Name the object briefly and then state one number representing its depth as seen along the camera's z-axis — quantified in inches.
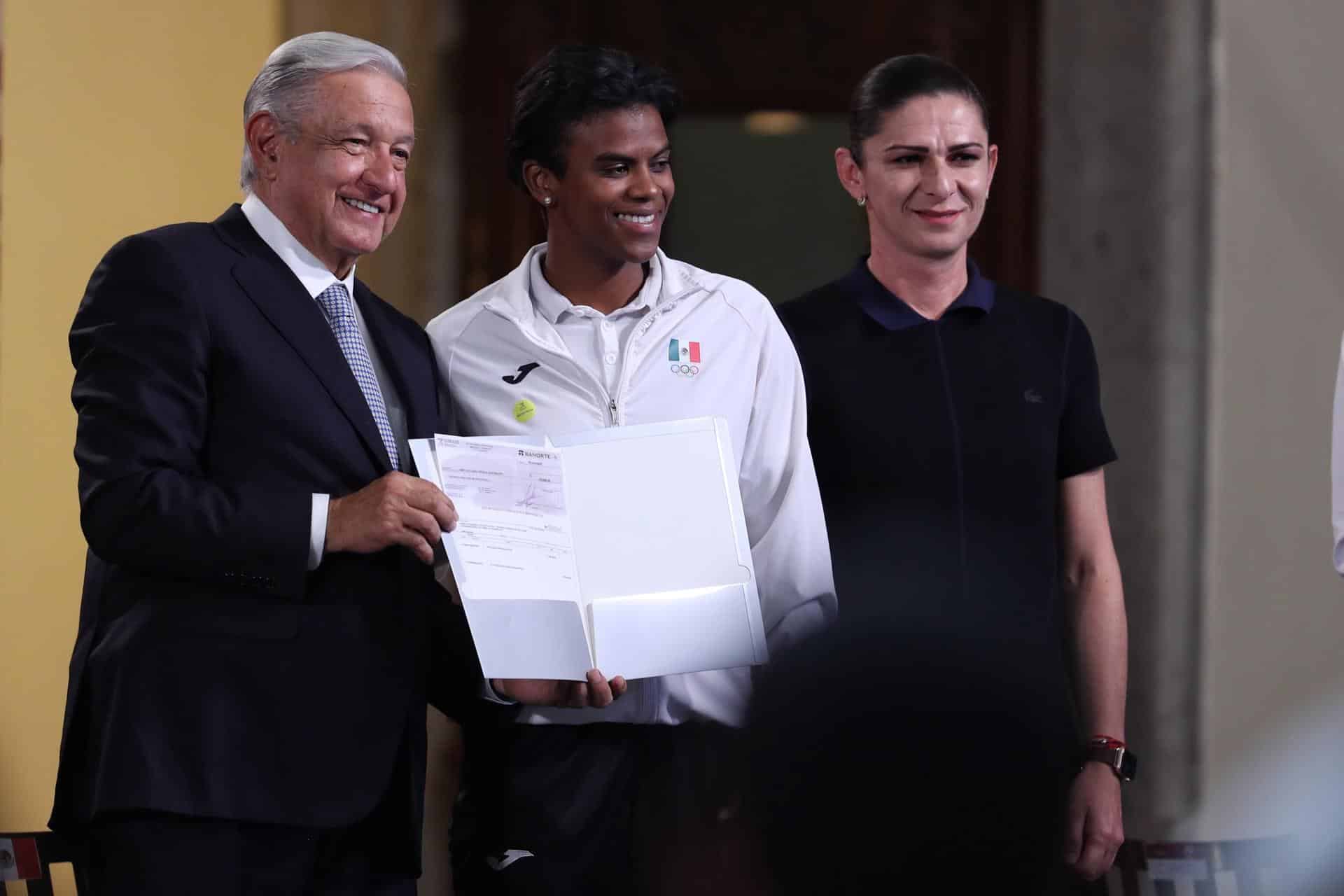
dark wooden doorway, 418.3
